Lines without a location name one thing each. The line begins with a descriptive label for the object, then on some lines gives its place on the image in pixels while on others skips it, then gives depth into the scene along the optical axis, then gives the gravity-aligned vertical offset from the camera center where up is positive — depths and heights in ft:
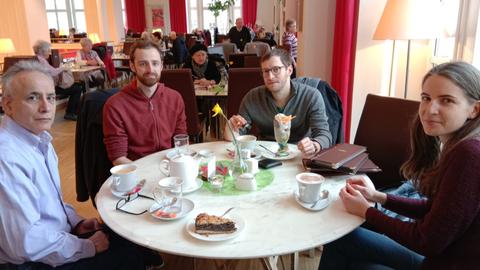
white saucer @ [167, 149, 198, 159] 5.45 -1.67
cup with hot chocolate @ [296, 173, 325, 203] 3.85 -1.59
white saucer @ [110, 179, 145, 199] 4.19 -1.73
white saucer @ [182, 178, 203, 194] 4.23 -1.72
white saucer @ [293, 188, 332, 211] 3.80 -1.74
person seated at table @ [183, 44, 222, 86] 14.42 -0.76
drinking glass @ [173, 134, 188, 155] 5.12 -1.40
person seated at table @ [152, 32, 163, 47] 33.36 +1.19
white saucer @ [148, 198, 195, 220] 3.63 -1.72
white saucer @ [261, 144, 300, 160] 5.46 -1.71
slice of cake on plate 3.34 -1.70
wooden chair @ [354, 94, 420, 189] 5.73 -1.51
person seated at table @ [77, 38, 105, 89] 20.68 -0.66
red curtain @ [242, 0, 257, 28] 50.52 +5.19
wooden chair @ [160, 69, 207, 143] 10.21 -1.21
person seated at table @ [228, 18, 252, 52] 28.53 +1.00
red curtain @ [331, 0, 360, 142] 9.96 -0.12
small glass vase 4.76 -1.64
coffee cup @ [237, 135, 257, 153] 5.52 -1.51
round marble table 3.16 -1.79
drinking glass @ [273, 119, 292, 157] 5.24 -1.29
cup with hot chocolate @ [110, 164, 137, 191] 4.21 -1.57
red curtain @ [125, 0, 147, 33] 52.70 +5.21
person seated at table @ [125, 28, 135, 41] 38.77 +1.63
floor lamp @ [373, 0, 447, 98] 7.51 +0.54
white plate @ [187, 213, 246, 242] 3.24 -1.75
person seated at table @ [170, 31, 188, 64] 27.48 -0.15
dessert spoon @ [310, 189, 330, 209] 3.98 -1.71
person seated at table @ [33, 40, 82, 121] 17.08 -2.07
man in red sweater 6.19 -1.20
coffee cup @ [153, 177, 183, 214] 3.66 -1.54
